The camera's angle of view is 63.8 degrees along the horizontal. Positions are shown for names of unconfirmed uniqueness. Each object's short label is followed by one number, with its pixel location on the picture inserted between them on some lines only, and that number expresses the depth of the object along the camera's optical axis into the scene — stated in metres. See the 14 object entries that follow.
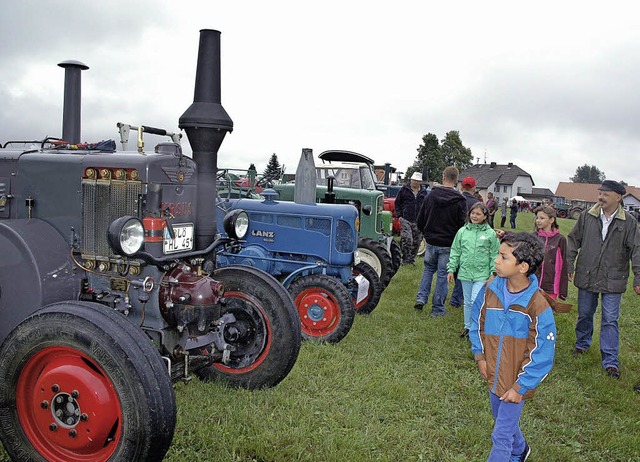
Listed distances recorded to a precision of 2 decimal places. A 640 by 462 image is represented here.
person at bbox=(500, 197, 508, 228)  24.41
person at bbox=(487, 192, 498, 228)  15.80
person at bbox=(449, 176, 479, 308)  7.37
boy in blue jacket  2.71
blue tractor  5.94
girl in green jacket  5.50
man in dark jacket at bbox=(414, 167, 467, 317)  6.53
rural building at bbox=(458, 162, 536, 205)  70.25
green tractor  7.69
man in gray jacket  4.98
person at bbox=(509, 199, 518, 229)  23.80
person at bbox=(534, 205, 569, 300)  5.68
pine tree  49.14
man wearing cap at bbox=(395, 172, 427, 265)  10.12
